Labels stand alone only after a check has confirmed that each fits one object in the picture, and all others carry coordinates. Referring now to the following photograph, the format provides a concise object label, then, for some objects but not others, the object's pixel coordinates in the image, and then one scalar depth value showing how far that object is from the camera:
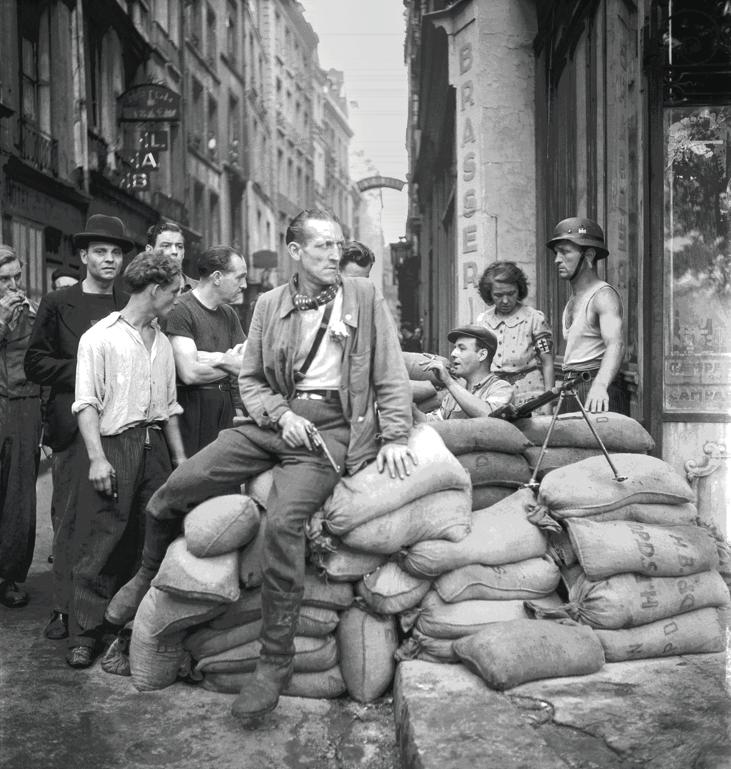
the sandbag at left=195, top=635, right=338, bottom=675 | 4.11
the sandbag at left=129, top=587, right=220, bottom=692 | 4.01
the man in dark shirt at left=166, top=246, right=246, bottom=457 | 5.11
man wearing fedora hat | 4.95
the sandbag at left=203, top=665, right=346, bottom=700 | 4.15
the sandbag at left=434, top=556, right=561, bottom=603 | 4.07
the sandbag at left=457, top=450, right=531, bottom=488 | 4.52
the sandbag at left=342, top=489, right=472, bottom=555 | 3.94
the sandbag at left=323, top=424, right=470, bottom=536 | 3.90
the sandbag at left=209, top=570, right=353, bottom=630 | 4.07
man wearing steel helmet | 5.35
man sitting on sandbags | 3.94
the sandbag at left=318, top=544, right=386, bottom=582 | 4.02
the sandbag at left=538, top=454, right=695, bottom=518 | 4.22
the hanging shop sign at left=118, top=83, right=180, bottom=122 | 19.86
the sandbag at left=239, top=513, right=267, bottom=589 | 4.02
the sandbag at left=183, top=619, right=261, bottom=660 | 4.16
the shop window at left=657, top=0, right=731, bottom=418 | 5.76
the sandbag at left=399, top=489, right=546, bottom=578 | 4.02
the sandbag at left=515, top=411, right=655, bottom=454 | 4.62
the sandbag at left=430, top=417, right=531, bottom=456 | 4.50
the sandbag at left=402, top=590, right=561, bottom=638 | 4.04
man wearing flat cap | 4.94
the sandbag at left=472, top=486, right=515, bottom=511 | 4.58
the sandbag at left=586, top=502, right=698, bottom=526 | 4.25
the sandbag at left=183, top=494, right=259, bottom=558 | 3.89
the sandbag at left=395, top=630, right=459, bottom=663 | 4.03
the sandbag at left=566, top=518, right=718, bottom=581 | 4.05
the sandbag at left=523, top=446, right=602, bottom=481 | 4.70
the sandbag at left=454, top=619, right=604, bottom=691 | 3.72
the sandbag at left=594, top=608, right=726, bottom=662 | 4.02
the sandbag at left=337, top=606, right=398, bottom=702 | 4.10
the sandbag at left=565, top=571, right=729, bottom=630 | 4.03
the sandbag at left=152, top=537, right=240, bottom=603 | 3.87
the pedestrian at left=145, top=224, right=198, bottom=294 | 5.93
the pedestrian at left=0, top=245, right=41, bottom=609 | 5.61
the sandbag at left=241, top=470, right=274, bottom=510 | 4.07
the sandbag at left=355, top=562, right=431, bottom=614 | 4.06
